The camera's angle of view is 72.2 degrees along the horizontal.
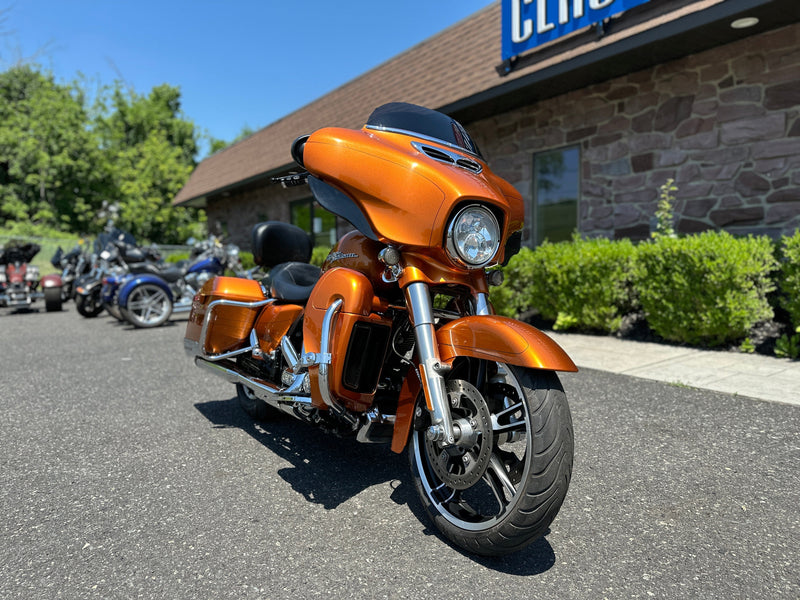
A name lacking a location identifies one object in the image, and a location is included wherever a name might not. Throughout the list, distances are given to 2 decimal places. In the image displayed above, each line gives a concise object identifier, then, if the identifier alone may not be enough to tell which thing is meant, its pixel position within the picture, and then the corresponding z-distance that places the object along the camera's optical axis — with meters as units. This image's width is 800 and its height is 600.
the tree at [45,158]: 31.81
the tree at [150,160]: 34.03
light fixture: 5.91
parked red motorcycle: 12.09
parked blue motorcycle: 8.82
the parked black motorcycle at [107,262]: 10.08
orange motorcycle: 2.03
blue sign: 7.02
